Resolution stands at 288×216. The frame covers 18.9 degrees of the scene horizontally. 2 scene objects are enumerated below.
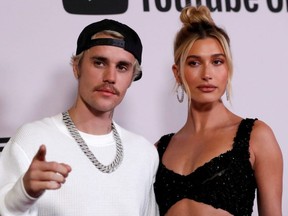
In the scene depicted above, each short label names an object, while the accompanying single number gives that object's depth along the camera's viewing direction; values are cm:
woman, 218
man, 201
